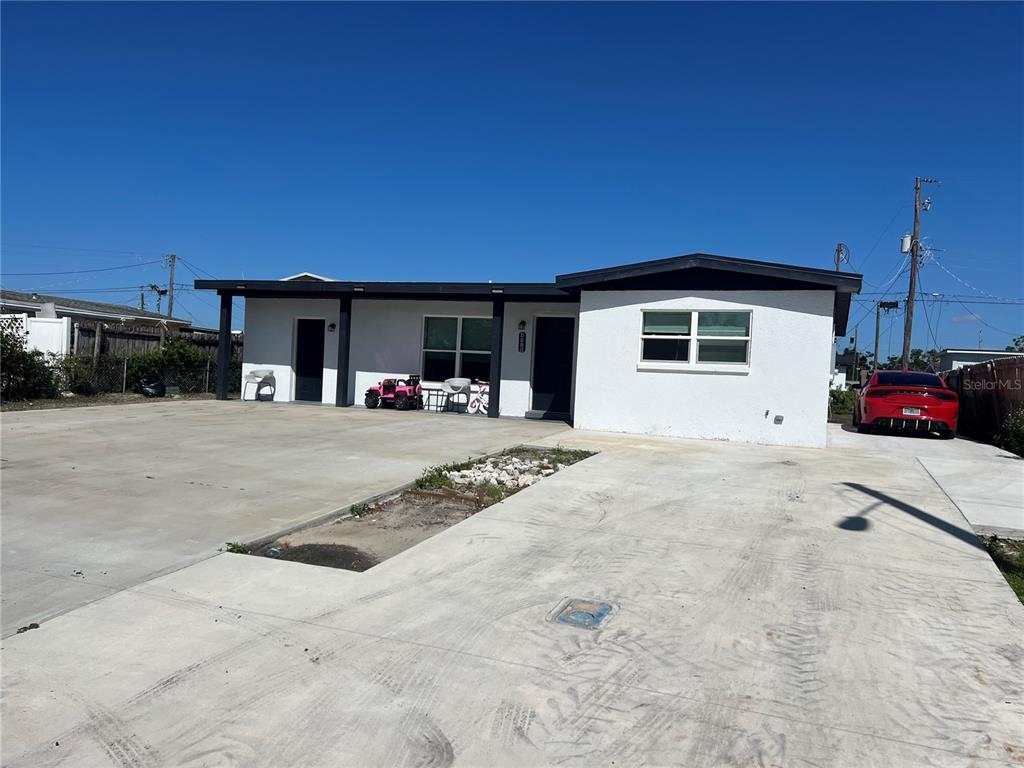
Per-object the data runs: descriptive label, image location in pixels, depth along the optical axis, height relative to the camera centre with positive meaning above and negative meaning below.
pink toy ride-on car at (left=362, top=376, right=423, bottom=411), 16.48 -0.67
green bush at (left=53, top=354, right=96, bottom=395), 15.79 -0.59
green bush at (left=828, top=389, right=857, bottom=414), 26.32 -0.49
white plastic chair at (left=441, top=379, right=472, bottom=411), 16.17 -0.44
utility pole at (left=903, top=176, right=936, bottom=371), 29.06 +5.66
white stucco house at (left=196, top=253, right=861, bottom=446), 12.23 +0.71
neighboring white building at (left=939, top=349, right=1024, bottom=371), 42.66 +2.48
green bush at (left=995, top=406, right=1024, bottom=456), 12.41 -0.65
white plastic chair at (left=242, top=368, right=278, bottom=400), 18.23 -0.54
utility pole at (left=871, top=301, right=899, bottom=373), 41.03 +5.12
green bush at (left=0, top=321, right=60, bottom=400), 14.39 -0.49
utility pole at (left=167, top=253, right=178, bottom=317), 48.00 +4.85
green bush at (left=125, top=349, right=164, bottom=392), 17.38 -0.36
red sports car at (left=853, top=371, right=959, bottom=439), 13.66 -0.20
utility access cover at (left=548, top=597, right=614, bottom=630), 4.11 -1.44
